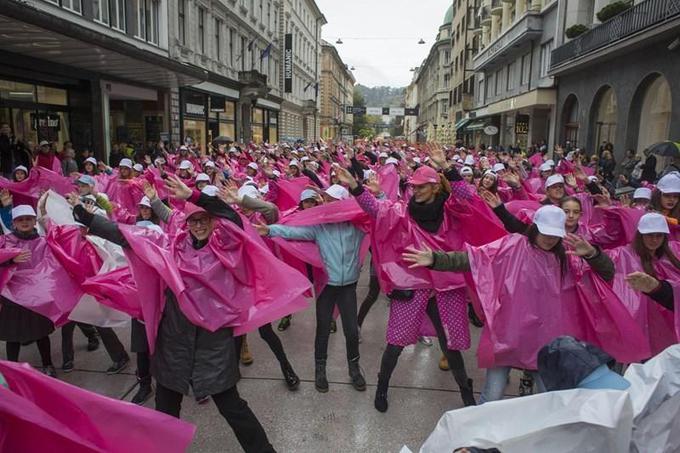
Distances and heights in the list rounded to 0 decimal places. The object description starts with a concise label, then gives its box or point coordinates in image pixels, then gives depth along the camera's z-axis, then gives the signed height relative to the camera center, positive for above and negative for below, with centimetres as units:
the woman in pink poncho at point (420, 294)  420 -118
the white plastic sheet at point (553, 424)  175 -93
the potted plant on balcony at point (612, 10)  1758 +443
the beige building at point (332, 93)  8081 +748
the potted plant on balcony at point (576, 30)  2139 +446
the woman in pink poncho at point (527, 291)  354 -96
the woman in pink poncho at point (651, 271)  371 -86
